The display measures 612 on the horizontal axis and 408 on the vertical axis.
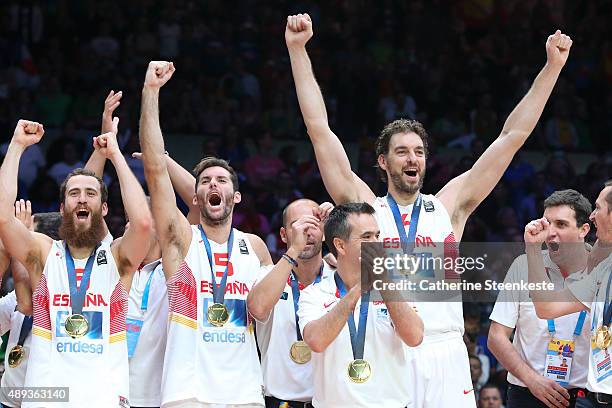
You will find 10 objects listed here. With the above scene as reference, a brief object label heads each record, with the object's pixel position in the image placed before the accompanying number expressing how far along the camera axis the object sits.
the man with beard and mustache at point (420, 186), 13.91
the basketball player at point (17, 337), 14.66
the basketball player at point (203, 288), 13.62
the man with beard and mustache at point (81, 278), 13.49
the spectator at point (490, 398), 19.83
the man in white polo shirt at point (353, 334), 12.49
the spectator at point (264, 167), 26.39
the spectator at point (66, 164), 24.77
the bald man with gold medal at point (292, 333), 14.98
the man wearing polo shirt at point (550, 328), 14.99
